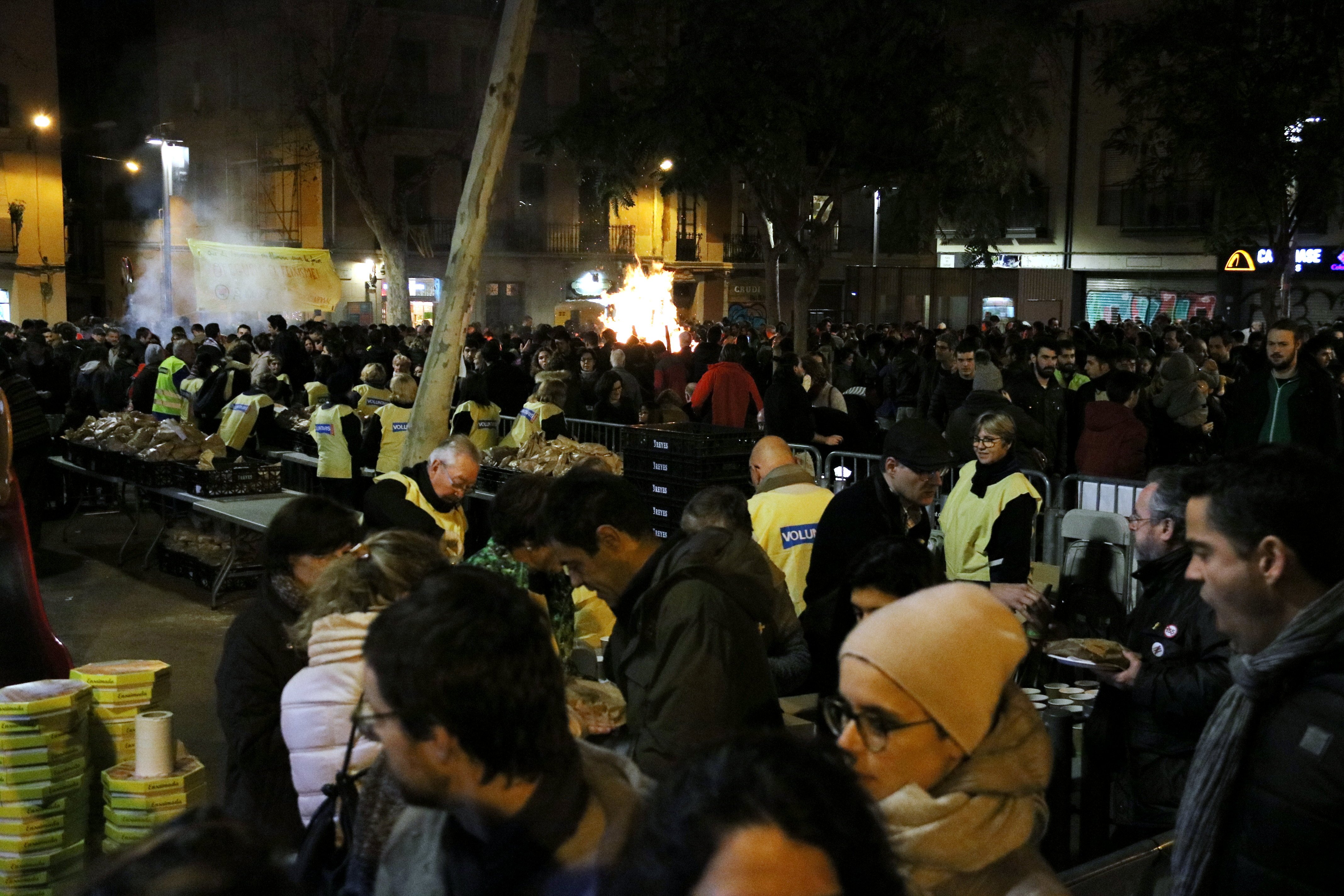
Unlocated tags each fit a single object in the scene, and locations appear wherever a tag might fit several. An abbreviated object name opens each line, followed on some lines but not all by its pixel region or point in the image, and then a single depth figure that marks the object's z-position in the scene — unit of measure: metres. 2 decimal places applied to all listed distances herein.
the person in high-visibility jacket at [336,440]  10.98
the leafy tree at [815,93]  17.53
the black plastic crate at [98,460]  11.77
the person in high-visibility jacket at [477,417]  12.08
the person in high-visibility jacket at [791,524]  6.31
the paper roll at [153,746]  5.13
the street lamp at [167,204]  29.02
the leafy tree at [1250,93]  21.03
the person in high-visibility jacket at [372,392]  12.17
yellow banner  29.52
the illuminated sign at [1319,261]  34.19
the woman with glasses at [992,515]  6.39
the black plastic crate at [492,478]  10.66
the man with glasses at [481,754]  2.10
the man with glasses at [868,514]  5.31
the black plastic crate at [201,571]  10.52
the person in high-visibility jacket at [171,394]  14.12
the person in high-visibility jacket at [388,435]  11.14
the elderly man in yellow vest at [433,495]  6.35
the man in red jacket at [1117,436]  9.98
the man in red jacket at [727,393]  12.41
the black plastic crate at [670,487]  9.58
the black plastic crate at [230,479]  10.58
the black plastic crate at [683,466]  9.54
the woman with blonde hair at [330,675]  3.27
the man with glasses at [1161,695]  3.77
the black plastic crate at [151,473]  10.98
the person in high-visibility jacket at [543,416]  11.29
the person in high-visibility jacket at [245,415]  12.55
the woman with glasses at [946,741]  2.14
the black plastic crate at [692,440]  9.55
